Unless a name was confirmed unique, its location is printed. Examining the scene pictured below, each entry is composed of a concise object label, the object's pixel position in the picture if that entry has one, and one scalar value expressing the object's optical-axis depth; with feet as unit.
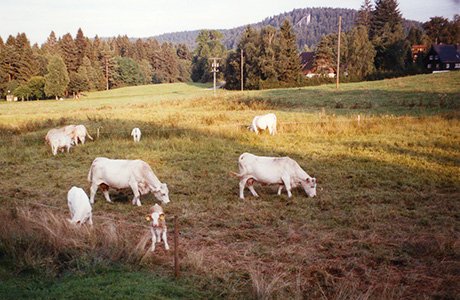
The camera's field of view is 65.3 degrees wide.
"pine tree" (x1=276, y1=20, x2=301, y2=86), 227.81
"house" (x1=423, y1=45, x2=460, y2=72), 255.09
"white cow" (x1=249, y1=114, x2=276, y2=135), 72.25
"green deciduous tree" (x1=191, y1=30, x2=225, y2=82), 341.45
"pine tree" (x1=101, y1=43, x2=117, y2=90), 337.93
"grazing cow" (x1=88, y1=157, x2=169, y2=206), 34.40
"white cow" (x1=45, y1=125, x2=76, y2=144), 59.06
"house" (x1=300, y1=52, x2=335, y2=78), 264.25
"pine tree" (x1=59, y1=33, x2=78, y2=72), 298.76
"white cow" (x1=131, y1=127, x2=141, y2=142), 66.59
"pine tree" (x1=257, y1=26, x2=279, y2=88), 227.20
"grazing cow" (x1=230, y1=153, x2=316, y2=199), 36.99
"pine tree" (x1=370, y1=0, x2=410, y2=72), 232.94
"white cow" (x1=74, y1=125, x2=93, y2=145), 64.44
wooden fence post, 20.42
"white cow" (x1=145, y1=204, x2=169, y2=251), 24.41
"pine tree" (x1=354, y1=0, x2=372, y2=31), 358.23
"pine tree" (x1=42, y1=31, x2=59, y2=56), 339.77
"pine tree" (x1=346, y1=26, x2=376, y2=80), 235.61
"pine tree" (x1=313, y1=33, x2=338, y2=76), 251.39
